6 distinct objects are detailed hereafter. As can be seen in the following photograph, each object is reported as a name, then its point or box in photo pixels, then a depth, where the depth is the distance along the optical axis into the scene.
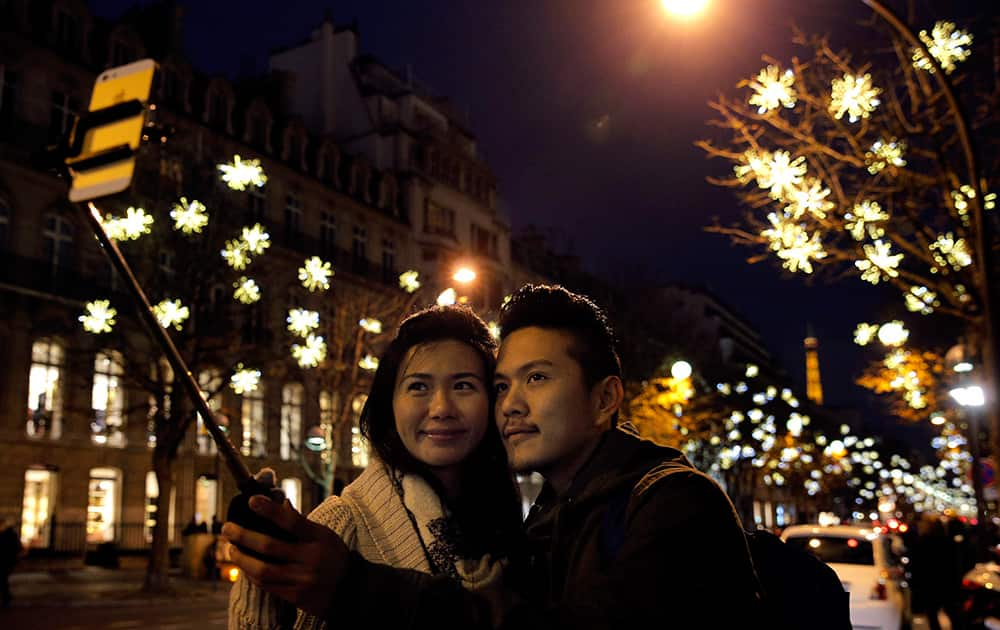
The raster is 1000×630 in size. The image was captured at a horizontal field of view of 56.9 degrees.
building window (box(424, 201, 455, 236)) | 50.63
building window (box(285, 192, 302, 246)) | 41.53
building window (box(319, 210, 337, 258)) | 43.51
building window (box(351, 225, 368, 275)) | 45.31
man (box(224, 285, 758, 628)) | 1.73
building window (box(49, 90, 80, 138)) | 31.45
